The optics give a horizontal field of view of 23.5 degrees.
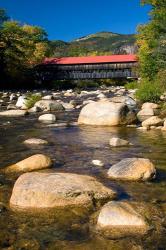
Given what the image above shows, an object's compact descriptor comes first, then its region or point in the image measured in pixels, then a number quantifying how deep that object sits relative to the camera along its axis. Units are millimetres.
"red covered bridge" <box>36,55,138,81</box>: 66375
